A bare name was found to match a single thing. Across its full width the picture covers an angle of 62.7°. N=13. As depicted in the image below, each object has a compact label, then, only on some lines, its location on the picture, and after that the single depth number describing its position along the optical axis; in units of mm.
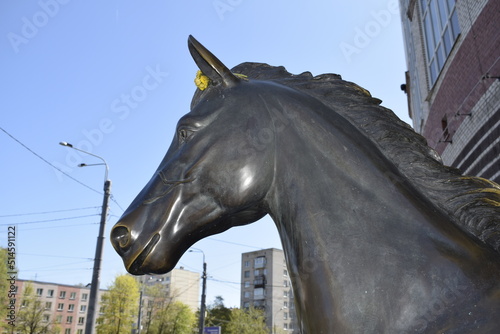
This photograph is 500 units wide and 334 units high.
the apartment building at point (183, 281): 98706
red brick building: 7355
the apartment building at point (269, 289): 66312
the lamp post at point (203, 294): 21922
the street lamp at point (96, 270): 9359
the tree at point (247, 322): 49344
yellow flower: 1896
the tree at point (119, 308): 40562
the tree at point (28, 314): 35750
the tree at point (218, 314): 55806
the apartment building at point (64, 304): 59325
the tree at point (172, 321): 45750
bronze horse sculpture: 1293
